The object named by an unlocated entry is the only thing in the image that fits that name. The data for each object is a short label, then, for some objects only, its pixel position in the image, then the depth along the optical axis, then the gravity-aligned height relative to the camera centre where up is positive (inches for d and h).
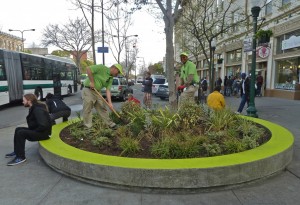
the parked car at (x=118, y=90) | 642.2 -39.7
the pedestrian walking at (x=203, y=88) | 681.2 -40.7
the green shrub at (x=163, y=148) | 156.6 -46.9
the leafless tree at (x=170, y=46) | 257.1 +29.1
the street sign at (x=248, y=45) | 346.0 +40.2
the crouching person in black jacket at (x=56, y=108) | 266.5 -35.4
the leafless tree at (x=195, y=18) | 617.7 +148.2
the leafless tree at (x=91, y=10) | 700.3 +184.2
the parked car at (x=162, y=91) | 704.0 -47.7
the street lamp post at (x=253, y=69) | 335.0 +6.7
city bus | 513.0 -1.1
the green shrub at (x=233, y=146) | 162.1 -46.7
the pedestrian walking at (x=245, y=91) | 407.2 -27.9
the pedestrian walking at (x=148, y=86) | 517.3 -24.0
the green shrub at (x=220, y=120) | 200.1 -38.2
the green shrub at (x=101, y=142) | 182.3 -49.2
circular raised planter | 131.8 -51.5
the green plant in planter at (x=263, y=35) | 327.6 +50.7
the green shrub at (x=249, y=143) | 168.0 -46.3
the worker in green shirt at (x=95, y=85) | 221.6 -9.5
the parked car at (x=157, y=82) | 802.8 -26.3
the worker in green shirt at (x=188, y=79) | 248.8 -4.7
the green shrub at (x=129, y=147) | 164.4 -47.2
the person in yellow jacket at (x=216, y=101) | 260.5 -28.1
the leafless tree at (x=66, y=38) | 1510.3 +229.8
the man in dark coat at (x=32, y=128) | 180.4 -39.3
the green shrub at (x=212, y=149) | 159.5 -47.9
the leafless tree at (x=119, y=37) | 1267.2 +188.5
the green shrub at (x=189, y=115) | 204.2 -34.1
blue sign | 690.8 +67.3
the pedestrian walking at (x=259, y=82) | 711.2 -22.8
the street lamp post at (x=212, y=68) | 651.8 +14.6
